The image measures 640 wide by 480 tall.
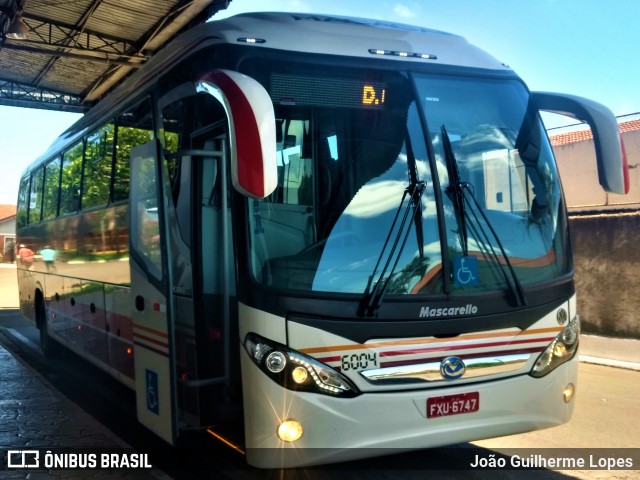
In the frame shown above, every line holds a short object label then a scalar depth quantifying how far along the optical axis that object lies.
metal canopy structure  14.45
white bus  3.67
